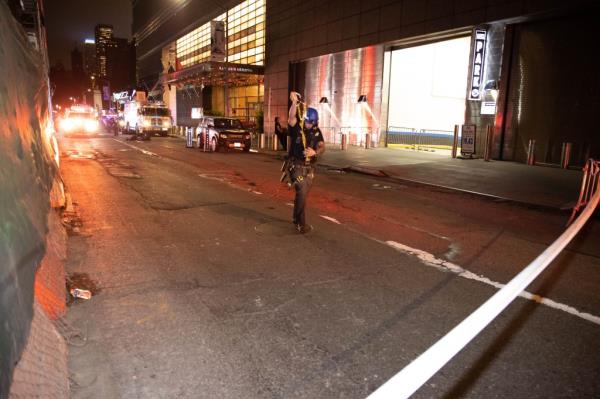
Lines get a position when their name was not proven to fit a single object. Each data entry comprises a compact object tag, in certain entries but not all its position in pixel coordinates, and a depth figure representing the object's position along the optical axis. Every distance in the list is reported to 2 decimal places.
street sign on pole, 19.20
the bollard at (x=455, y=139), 19.23
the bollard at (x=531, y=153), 17.67
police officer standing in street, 6.86
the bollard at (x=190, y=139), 25.17
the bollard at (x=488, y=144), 18.88
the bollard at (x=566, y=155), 16.56
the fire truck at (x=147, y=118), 33.22
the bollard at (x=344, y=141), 23.92
